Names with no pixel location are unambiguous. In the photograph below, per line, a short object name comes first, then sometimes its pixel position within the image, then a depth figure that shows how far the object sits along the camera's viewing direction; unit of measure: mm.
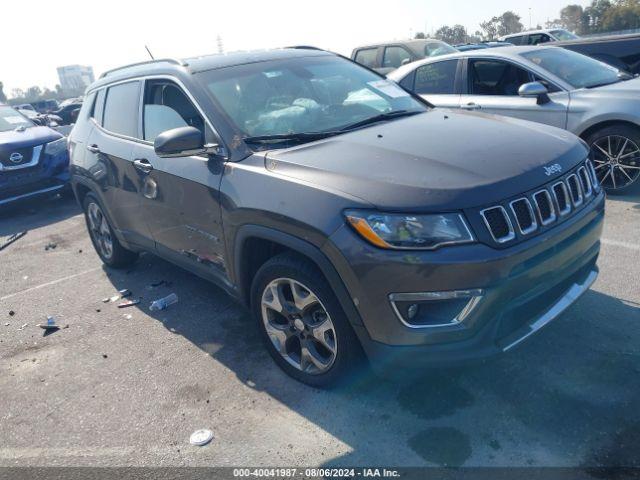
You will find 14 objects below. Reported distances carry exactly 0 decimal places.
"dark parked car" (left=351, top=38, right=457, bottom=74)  11977
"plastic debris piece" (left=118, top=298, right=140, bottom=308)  4766
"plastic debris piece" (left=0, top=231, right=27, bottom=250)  7209
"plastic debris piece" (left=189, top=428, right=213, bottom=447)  2908
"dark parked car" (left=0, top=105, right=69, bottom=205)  8320
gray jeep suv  2465
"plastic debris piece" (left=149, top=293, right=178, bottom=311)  4590
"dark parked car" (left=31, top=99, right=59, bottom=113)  35531
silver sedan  5727
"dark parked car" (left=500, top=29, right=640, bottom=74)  8180
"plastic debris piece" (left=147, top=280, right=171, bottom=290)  5070
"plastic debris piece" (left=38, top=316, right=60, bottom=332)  4477
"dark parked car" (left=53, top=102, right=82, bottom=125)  21948
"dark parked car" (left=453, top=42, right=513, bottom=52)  17609
